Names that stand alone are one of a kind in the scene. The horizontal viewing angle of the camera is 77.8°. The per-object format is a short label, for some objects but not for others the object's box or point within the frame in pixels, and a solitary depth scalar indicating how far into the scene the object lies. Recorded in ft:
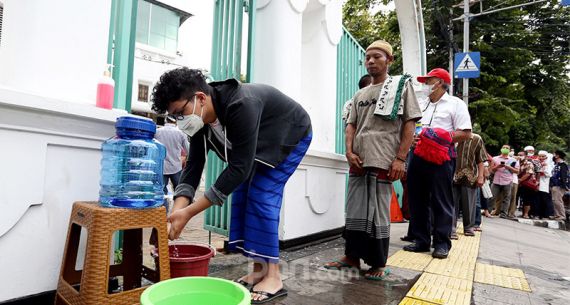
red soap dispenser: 6.82
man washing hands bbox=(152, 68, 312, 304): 6.11
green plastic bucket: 4.09
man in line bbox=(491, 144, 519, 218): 29.42
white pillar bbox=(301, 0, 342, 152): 13.80
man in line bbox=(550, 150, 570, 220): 31.32
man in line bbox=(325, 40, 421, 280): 9.09
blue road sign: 31.53
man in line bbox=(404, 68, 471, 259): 11.89
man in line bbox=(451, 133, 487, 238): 17.17
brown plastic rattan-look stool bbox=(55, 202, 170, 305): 5.29
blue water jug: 6.38
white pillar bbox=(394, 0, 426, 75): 19.03
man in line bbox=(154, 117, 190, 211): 16.14
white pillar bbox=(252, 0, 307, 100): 11.15
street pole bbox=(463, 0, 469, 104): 37.86
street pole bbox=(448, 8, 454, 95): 39.16
